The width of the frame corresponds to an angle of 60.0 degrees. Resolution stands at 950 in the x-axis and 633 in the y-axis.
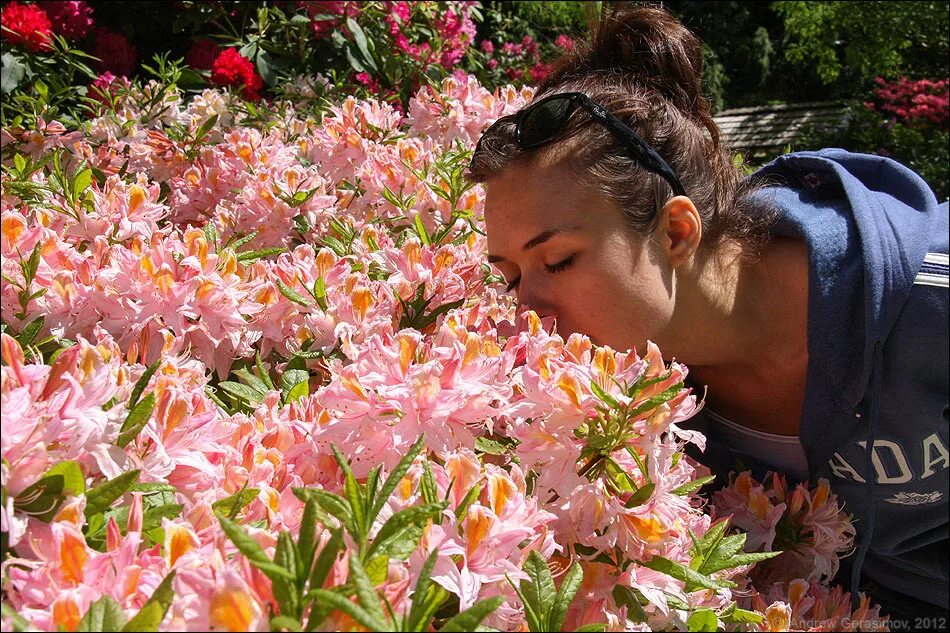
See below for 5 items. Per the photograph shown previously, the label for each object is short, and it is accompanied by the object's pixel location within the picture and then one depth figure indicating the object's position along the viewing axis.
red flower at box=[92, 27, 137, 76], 3.96
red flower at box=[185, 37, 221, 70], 3.93
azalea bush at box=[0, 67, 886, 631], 0.73
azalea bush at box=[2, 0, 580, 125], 3.30
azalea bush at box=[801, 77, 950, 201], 10.62
